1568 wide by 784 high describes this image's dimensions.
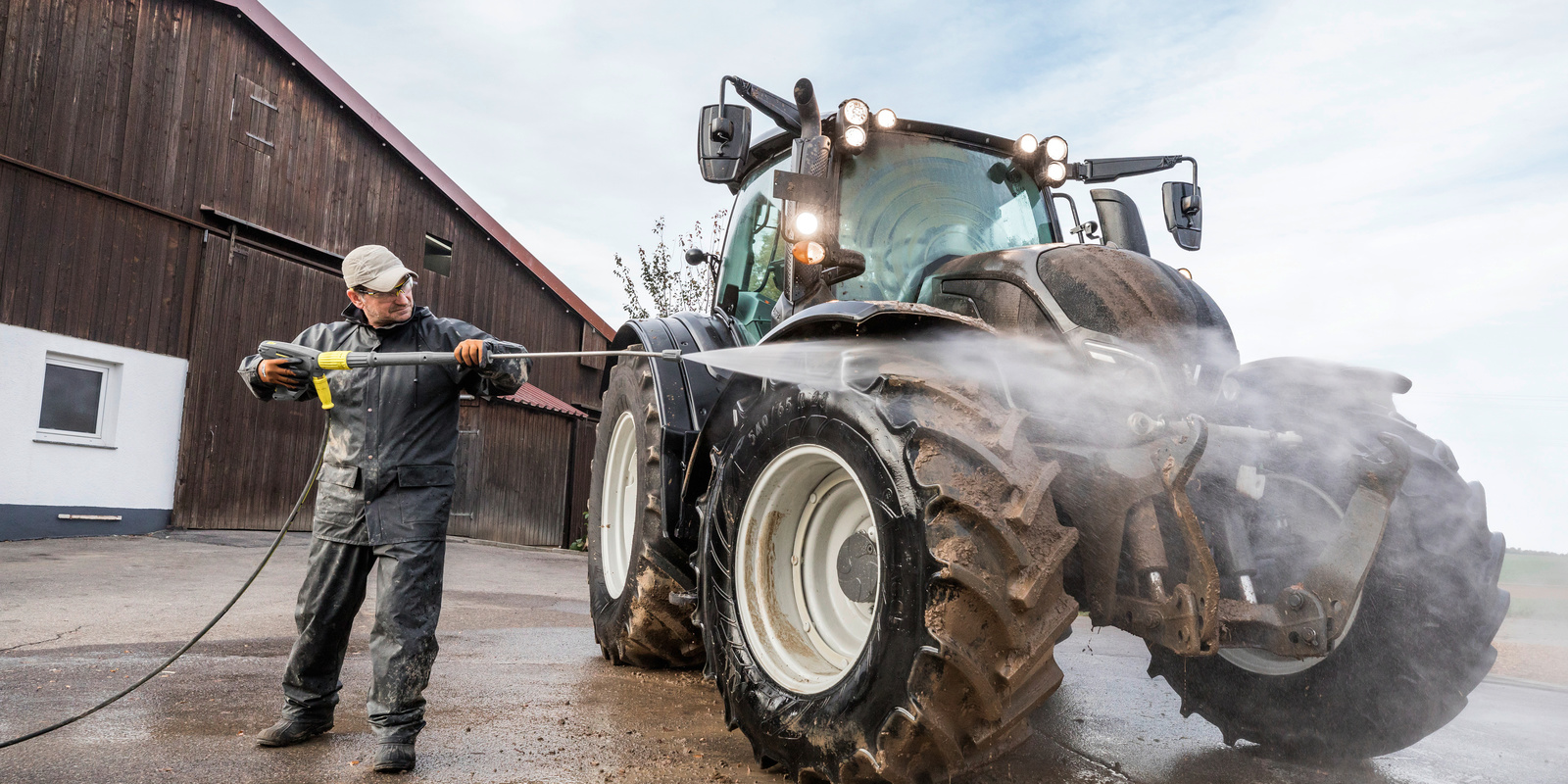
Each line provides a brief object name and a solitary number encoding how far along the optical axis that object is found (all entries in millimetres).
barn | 11000
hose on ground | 3014
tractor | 2551
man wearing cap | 3457
